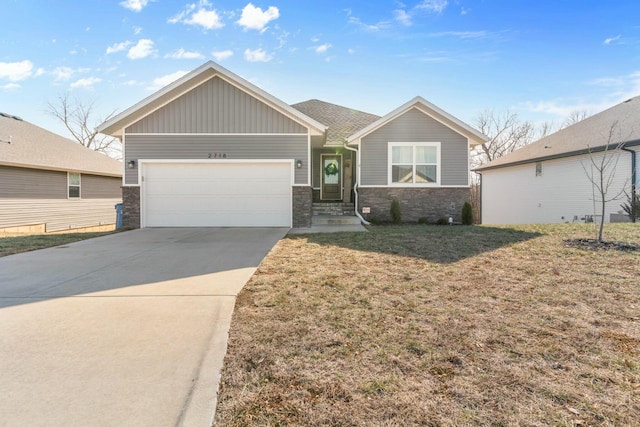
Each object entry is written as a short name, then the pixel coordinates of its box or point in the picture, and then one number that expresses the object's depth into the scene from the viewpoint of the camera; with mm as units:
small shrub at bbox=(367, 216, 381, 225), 12062
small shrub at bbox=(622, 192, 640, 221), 10859
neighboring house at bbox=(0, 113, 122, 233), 12781
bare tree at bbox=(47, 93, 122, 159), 29219
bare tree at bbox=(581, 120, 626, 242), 11938
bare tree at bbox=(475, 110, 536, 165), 32250
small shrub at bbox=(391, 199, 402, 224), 11758
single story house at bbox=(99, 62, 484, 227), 10852
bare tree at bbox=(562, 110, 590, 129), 29062
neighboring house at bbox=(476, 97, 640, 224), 12156
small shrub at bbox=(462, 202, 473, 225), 11914
